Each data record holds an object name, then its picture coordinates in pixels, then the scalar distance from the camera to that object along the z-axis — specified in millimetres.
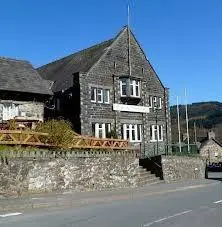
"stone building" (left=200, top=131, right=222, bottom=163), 85562
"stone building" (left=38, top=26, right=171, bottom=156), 37281
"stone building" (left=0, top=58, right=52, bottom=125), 32969
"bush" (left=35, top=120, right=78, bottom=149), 23250
